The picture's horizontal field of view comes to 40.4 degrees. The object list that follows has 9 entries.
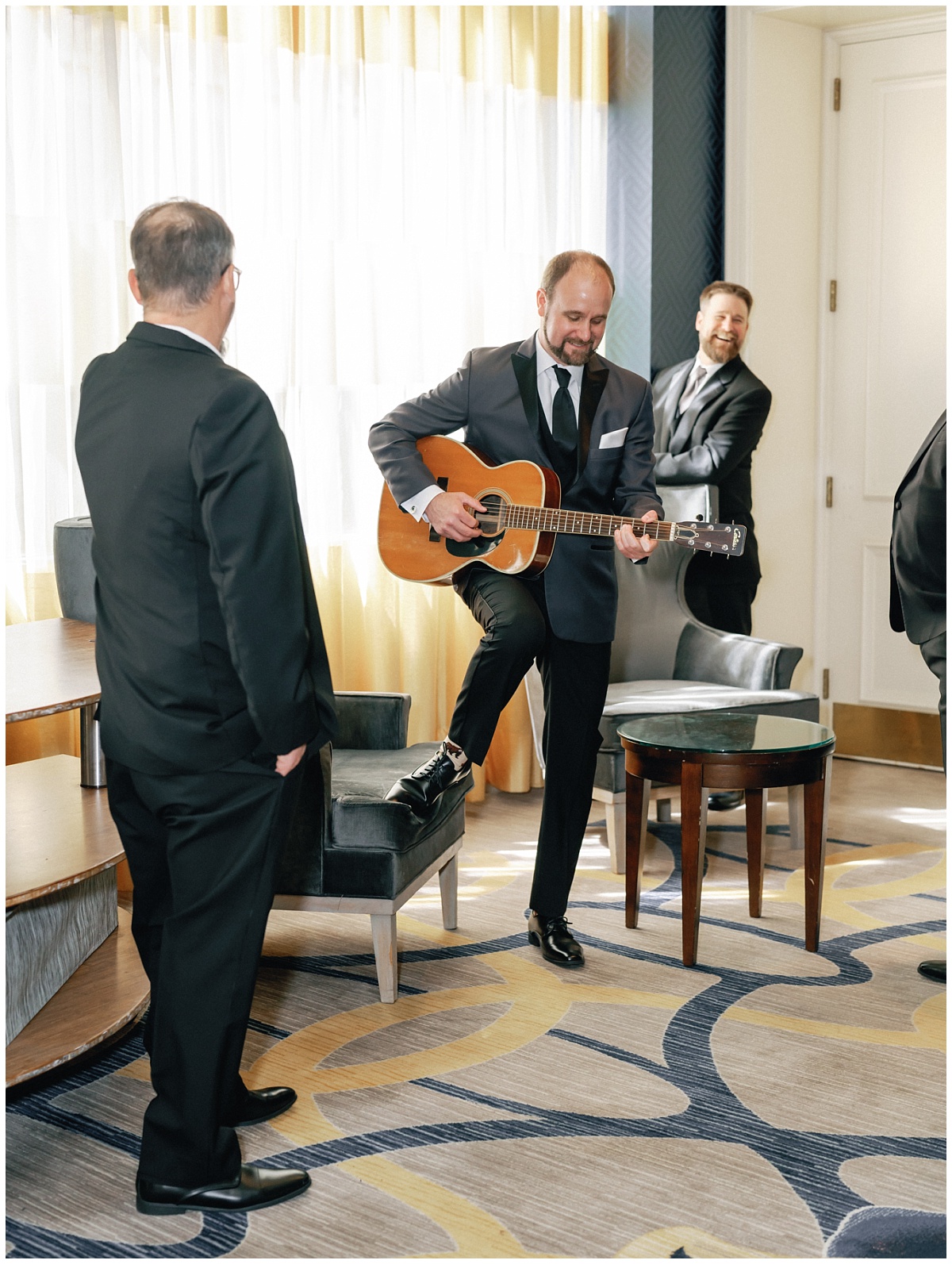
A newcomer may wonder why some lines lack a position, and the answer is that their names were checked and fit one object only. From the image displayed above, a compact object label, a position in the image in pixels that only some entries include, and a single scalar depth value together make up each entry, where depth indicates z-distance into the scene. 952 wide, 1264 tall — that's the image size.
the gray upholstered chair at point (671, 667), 3.74
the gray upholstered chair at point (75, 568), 3.05
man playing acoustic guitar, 2.89
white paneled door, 5.02
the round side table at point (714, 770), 2.95
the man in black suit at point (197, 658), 1.81
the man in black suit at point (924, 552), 2.74
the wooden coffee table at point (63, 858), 2.29
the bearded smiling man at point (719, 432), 4.25
